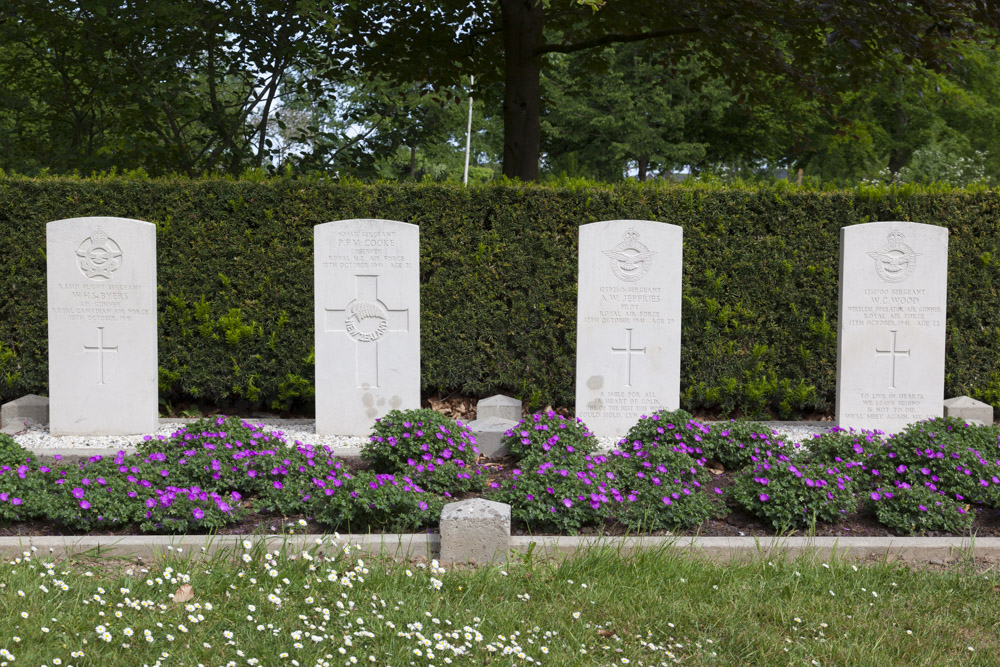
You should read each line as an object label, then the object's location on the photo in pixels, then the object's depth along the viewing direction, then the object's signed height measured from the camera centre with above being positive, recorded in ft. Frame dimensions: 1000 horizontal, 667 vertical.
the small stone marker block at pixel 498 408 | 23.39 -3.21
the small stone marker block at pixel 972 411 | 23.77 -3.10
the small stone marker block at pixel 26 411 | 22.62 -3.43
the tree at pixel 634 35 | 28.17 +9.46
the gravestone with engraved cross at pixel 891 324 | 21.40 -0.67
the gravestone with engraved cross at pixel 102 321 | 20.35 -0.92
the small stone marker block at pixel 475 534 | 12.36 -3.52
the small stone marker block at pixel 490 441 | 19.52 -3.44
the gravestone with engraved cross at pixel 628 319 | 20.61 -0.64
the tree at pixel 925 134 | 55.42 +12.44
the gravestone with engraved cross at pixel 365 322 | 20.72 -0.84
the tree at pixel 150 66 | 32.07 +8.78
